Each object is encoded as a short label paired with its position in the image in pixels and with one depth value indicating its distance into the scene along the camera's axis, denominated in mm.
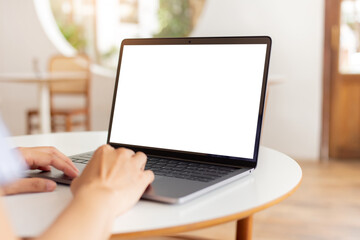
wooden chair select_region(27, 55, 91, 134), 4043
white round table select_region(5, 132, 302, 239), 541
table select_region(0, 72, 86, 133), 3427
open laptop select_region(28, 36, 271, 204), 801
